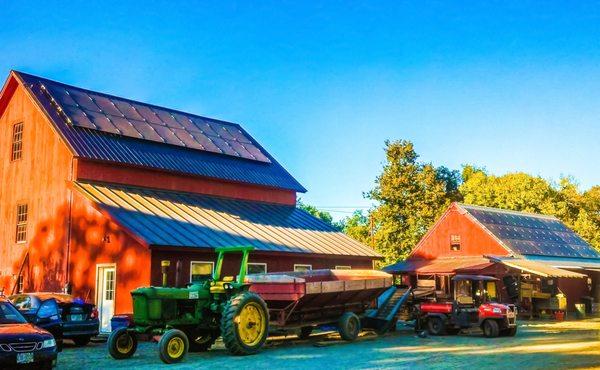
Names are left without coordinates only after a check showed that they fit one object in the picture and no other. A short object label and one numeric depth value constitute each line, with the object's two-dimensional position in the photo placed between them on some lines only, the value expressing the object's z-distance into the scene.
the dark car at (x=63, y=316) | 16.77
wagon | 17.78
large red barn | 22.55
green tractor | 14.95
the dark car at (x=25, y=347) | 11.23
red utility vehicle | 21.59
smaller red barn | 34.25
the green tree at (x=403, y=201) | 56.00
